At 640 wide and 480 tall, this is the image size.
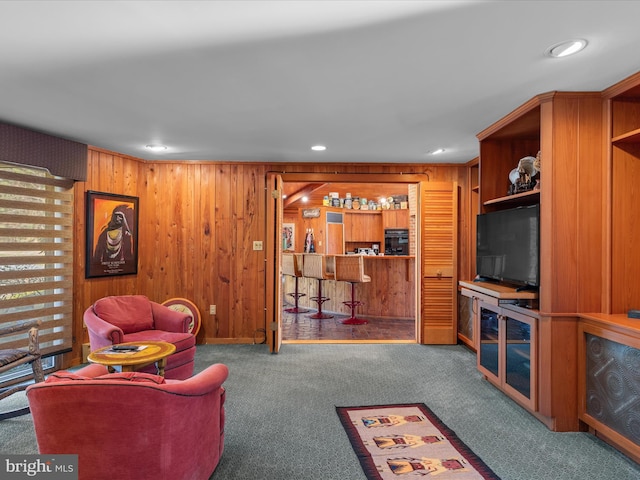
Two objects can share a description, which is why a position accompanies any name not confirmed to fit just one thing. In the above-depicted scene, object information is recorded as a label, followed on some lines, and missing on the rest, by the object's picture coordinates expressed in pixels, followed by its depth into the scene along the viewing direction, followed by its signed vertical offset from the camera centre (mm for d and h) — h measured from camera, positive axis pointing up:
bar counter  6879 -792
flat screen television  2855 +0
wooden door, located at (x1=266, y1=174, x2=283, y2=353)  4566 -193
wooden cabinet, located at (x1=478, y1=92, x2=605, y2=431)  2674 +69
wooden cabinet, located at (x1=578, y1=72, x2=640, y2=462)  2557 +54
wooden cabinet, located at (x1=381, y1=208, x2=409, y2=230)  7734 +524
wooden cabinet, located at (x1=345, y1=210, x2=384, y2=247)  7992 +370
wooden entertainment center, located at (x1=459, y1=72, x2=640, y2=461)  2613 +3
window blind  3500 -107
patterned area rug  2189 -1283
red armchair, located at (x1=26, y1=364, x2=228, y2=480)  1549 -747
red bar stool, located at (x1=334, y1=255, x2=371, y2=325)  6520 -499
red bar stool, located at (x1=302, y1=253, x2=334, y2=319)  7043 -505
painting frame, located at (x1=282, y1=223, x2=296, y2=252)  9047 +168
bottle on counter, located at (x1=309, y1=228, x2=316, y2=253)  8390 -49
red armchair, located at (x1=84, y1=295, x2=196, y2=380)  3289 -782
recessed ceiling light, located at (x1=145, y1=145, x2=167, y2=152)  4203 +1054
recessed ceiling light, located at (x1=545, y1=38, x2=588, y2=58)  1986 +1057
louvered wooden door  4914 -212
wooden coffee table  2482 -765
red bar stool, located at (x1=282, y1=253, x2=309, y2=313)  7504 -459
